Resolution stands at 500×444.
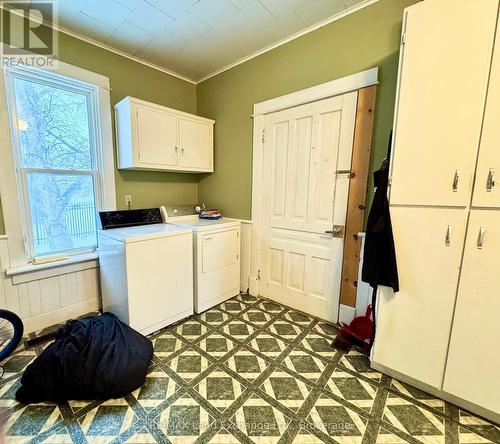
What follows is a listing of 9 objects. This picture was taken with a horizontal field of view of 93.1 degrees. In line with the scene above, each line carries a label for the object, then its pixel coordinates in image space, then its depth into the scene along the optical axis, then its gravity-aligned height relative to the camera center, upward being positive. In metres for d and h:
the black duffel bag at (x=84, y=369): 1.39 -1.12
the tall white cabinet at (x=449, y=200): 1.20 -0.04
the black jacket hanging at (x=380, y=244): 1.49 -0.34
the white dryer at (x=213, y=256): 2.34 -0.71
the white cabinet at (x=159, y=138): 2.28 +0.51
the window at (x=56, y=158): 1.97 +0.24
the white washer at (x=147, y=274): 1.91 -0.76
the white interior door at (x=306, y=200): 2.08 -0.10
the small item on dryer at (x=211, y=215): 2.83 -0.32
